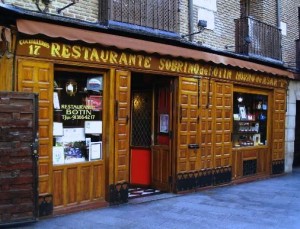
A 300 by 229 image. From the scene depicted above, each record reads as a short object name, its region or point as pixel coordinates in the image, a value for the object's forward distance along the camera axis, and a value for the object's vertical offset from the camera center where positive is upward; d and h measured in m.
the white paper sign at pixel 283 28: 14.70 +3.20
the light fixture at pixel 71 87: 8.03 +0.59
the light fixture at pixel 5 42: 6.56 +1.19
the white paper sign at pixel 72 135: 8.01 -0.29
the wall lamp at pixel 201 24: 10.62 +2.37
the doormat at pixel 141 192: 9.77 -1.66
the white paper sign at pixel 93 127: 8.32 -0.14
